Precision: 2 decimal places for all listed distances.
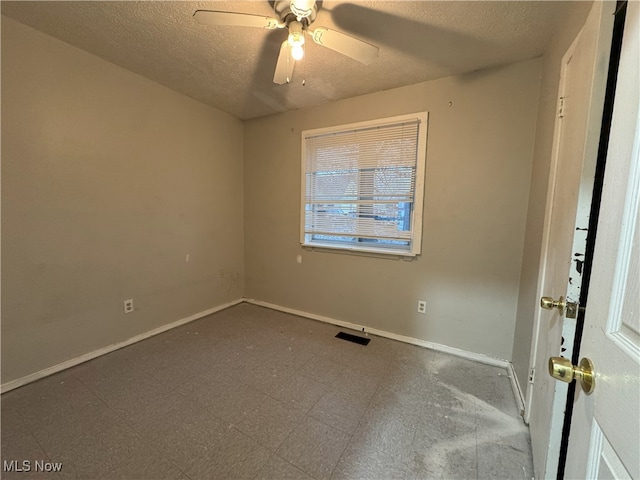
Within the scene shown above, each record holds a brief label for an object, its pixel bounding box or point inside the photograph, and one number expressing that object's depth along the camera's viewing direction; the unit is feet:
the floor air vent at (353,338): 8.00
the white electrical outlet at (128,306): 7.44
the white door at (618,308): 1.37
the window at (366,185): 7.59
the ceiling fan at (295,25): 4.02
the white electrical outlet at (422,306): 7.72
